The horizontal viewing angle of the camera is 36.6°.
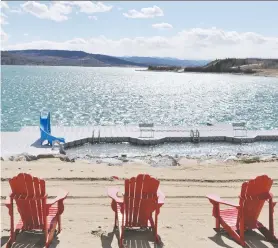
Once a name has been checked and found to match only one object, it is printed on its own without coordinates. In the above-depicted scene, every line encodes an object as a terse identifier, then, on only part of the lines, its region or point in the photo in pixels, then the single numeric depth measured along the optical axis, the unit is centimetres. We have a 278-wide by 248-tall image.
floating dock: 1956
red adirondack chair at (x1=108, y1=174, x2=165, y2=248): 581
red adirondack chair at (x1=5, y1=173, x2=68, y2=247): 560
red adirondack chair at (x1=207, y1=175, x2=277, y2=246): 588
